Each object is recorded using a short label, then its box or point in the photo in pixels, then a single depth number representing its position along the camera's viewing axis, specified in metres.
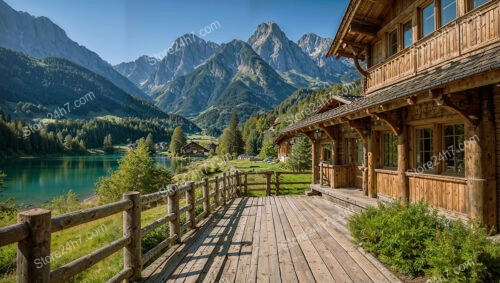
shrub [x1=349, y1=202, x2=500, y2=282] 3.73
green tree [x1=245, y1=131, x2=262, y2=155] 77.31
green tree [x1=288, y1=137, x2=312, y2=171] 28.67
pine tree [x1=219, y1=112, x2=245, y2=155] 74.85
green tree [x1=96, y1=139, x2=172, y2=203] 24.72
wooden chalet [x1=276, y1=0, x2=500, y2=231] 5.68
